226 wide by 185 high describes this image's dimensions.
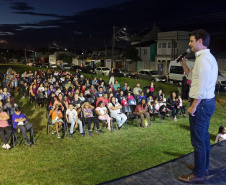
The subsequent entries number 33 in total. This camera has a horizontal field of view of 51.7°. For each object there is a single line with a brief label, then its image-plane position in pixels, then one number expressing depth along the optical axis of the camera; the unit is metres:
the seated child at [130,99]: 9.72
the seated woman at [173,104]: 9.51
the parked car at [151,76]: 21.69
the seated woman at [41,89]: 11.40
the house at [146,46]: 34.46
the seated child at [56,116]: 7.37
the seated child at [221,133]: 5.72
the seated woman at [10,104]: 8.11
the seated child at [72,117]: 7.37
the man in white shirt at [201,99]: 2.57
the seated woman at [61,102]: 8.20
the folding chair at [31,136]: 6.46
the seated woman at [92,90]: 11.45
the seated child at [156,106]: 9.29
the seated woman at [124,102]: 9.32
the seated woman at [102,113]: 8.02
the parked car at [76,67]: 33.56
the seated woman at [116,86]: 12.88
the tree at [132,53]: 37.06
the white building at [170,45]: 32.94
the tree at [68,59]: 55.67
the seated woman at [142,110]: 8.48
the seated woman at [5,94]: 9.74
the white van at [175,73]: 19.86
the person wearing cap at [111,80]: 14.06
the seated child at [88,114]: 7.73
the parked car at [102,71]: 27.58
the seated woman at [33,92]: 11.13
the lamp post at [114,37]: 23.47
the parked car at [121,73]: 24.81
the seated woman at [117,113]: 8.11
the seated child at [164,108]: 9.46
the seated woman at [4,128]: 6.21
